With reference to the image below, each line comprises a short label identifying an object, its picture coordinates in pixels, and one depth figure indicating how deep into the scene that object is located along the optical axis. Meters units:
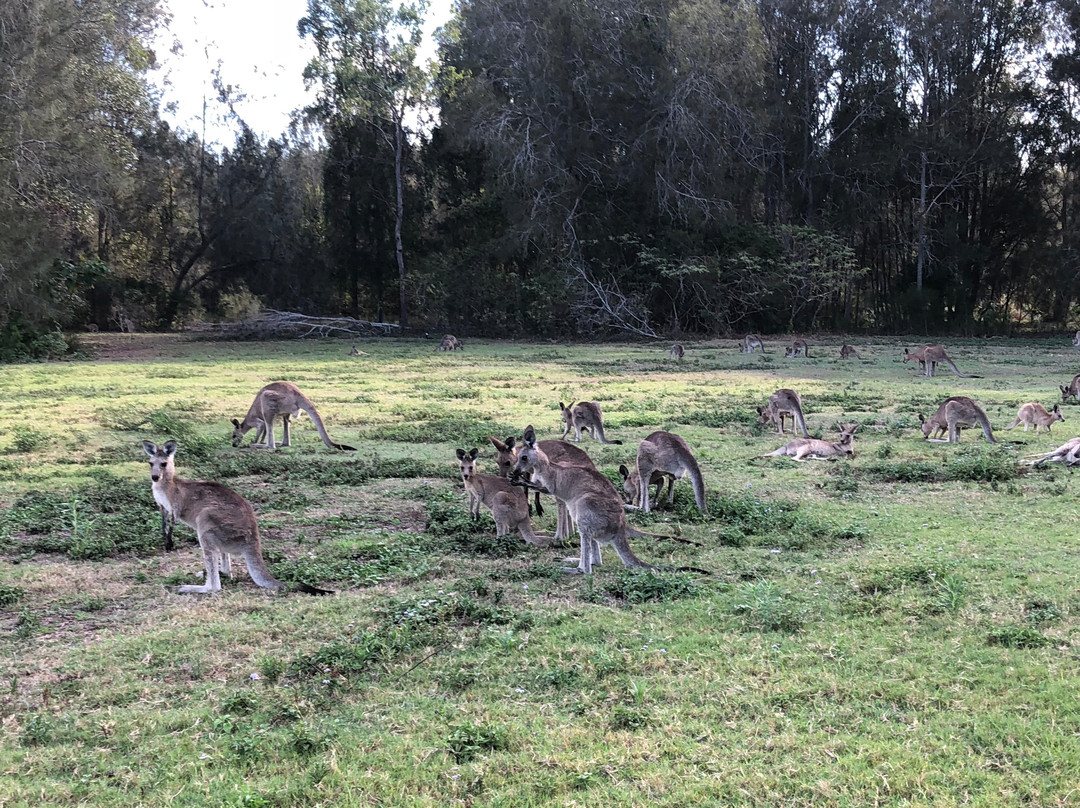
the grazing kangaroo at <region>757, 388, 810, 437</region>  11.56
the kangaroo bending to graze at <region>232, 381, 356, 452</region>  11.02
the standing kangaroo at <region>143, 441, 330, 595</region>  5.75
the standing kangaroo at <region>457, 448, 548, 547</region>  6.96
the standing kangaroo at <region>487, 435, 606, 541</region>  7.01
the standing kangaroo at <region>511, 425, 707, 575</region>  5.97
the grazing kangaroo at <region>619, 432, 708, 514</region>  7.67
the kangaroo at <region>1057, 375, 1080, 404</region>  14.70
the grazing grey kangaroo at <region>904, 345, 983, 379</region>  19.45
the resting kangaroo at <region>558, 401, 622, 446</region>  11.04
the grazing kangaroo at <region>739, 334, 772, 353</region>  27.00
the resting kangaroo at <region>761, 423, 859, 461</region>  10.30
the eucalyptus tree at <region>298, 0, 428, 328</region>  34.06
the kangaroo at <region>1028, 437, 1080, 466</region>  9.34
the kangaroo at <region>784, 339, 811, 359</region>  25.45
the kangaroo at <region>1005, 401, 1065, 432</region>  11.97
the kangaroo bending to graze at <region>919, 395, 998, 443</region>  11.02
